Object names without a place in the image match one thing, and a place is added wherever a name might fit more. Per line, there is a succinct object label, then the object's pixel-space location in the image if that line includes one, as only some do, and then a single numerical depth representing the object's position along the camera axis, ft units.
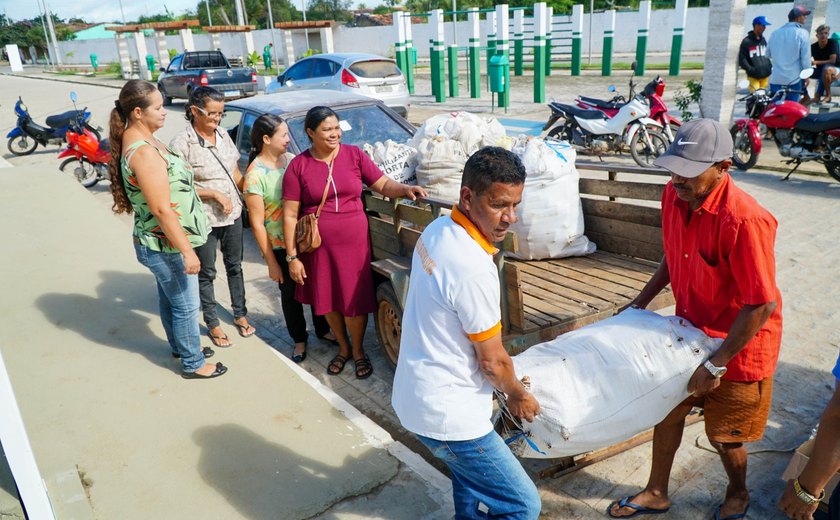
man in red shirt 7.09
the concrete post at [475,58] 54.37
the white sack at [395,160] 15.28
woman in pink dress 12.43
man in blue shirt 30.99
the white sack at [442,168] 14.32
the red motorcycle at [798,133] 23.90
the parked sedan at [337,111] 18.81
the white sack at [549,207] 13.30
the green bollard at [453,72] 59.12
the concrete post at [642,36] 74.23
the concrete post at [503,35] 49.65
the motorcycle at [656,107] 29.99
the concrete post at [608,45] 74.13
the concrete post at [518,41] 68.44
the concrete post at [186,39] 102.73
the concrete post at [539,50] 52.80
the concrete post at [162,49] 111.72
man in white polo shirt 6.19
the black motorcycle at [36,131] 42.32
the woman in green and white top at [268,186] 13.38
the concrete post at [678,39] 71.36
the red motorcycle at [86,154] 33.76
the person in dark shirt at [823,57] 34.15
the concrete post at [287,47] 84.84
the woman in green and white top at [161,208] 10.91
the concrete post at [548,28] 67.39
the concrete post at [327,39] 82.84
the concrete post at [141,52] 107.45
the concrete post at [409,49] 63.89
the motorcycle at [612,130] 28.94
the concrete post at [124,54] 117.91
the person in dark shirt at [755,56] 31.40
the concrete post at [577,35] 76.95
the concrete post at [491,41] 53.62
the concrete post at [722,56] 31.96
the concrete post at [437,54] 57.36
